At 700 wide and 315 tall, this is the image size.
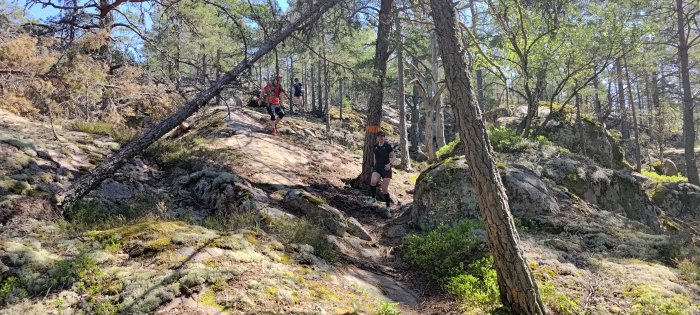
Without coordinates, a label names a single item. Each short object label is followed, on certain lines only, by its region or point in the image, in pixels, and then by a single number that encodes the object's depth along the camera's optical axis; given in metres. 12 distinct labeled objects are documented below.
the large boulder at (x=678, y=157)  33.53
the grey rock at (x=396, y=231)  8.16
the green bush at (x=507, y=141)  12.27
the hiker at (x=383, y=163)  9.66
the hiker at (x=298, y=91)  16.53
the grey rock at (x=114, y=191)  7.15
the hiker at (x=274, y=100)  11.63
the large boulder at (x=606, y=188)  9.91
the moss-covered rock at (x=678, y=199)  15.22
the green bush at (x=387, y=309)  4.20
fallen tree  6.25
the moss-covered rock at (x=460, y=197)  7.97
